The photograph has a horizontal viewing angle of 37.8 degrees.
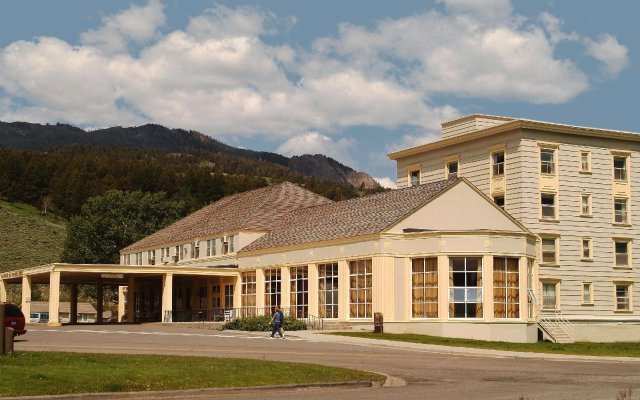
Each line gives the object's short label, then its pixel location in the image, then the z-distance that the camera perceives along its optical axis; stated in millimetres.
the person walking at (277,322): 43062
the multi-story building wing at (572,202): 58406
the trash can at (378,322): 48750
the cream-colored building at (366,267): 47906
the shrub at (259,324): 49694
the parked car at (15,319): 38062
